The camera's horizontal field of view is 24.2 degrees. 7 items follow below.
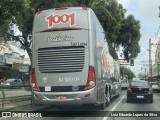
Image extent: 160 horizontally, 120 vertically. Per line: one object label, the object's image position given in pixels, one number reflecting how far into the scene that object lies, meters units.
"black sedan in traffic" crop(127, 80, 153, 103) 24.62
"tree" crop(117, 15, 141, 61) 52.38
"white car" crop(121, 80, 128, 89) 59.22
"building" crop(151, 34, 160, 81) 139.27
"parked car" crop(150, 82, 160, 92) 47.31
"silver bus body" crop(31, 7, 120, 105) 14.59
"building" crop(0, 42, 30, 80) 60.00
